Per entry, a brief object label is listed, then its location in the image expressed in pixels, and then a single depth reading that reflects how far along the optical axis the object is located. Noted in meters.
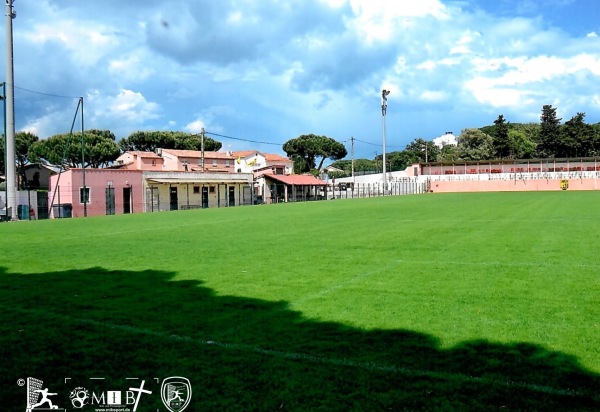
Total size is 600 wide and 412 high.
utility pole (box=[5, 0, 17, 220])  34.31
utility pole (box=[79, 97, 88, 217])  41.34
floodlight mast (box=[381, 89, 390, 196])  66.28
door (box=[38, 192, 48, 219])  40.71
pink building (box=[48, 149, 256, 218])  44.34
